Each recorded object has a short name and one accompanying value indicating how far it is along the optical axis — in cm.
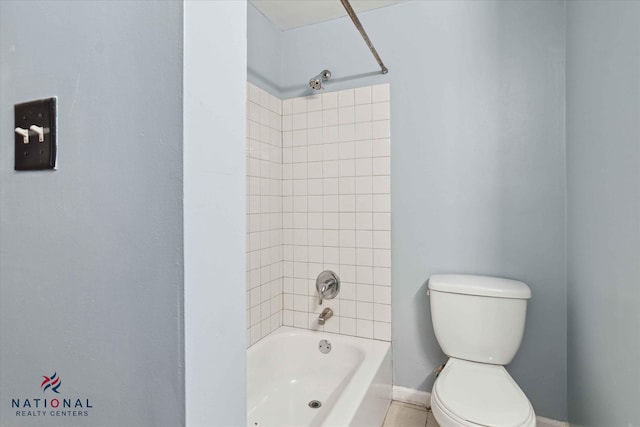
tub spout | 196
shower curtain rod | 133
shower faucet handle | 201
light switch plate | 53
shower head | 195
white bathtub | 165
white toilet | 136
